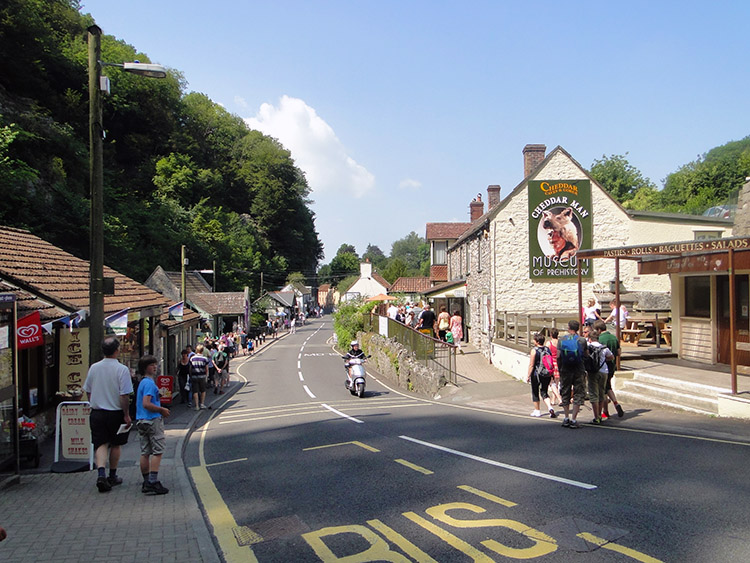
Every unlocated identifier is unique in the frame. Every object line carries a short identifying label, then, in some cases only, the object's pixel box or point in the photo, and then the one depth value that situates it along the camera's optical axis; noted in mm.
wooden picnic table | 18844
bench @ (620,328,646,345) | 18992
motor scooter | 18688
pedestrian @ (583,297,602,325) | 15748
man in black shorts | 7008
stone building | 23578
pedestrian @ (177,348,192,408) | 18109
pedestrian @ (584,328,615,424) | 9898
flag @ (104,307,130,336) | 11859
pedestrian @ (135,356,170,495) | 7020
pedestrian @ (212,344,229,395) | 21392
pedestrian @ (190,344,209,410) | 16969
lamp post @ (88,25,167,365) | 9383
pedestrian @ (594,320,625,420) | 10352
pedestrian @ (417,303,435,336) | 23438
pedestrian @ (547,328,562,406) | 11836
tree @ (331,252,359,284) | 152250
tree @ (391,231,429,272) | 180675
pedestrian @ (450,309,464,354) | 24625
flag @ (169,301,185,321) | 19516
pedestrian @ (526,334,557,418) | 11242
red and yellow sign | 8125
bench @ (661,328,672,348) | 17734
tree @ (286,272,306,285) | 99438
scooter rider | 19414
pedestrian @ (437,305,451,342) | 24328
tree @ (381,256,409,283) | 110000
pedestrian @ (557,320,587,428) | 9898
